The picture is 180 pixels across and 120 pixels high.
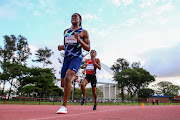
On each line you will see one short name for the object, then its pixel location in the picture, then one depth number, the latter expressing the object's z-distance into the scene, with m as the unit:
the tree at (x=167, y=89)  87.69
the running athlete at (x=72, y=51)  3.76
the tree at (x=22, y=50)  37.39
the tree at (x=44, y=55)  40.22
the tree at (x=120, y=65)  63.06
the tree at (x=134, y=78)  51.69
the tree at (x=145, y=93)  53.67
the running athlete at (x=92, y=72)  6.62
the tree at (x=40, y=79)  35.22
